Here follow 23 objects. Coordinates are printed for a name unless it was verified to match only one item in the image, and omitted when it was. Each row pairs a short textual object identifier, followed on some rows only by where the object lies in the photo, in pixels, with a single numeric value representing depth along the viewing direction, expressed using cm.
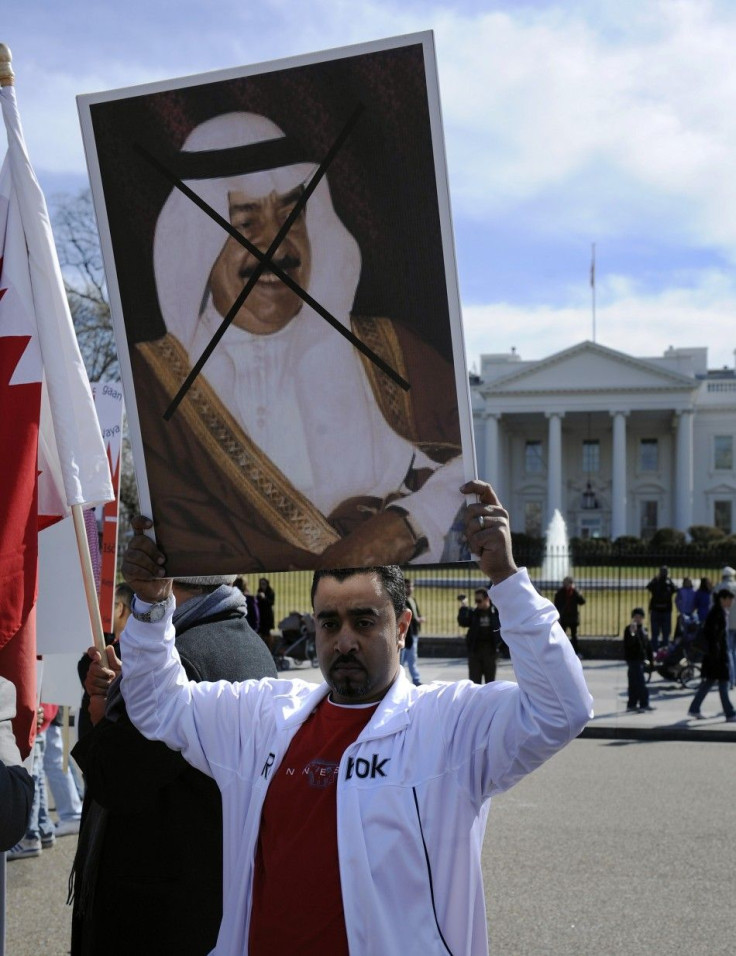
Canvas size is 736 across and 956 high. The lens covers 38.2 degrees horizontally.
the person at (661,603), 1962
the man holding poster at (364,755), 217
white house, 6950
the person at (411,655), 1488
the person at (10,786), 241
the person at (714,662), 1259
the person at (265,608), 1861
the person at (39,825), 665
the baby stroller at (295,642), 1777
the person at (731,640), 1528
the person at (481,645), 1343
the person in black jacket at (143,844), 281
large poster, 232
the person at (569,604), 1870
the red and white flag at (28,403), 306
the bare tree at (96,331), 2886
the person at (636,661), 1307
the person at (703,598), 1898
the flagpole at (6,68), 308
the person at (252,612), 1581
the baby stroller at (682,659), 1562
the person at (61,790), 723
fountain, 3030
